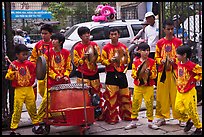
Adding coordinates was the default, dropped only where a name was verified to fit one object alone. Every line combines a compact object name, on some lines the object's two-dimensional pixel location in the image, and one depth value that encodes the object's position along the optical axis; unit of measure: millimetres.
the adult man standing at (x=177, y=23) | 6270
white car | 11568
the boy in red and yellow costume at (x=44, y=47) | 5180
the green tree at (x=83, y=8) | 23075
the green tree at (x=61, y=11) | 24812
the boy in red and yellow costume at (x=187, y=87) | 4609
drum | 4523
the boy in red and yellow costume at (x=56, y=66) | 4961
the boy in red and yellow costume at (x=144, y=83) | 4953
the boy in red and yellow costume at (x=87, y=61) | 5094
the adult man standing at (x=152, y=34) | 6688
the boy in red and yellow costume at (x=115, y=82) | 5258
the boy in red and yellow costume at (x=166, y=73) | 5129
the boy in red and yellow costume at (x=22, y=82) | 4758
